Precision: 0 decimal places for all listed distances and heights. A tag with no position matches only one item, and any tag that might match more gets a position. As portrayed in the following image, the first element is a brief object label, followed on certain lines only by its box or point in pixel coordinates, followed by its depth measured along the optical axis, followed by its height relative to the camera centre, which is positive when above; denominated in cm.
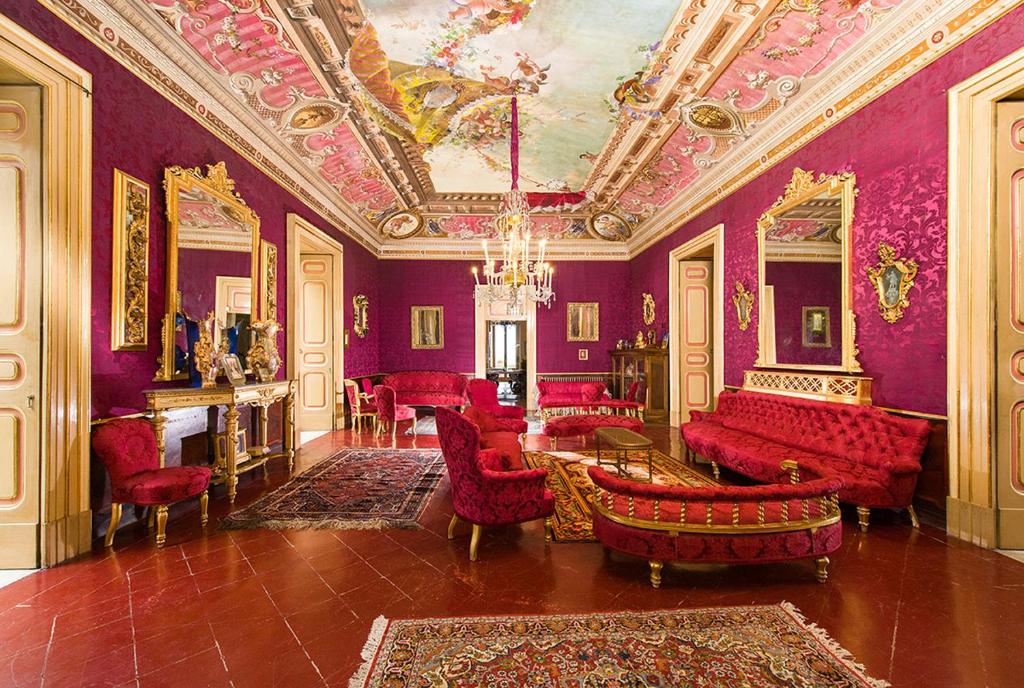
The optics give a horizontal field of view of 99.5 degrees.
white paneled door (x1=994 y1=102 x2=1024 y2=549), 342 +13
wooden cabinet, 953 -79
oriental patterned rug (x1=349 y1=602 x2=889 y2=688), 207 -161
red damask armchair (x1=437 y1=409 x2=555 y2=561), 328 -111
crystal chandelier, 611 +134
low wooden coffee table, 478 -112
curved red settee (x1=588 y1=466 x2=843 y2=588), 292 -123
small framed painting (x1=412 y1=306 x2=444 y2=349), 1177 +49
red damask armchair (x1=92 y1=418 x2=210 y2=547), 343 -110
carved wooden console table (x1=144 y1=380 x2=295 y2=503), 392 -68
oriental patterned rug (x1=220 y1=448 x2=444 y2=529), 402 -167
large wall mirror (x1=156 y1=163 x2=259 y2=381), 433 +91
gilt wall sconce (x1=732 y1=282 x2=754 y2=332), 658 +60
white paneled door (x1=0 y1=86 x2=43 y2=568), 318 +40
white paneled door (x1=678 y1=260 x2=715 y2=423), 918 +7
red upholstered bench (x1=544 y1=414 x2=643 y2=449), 675 -127
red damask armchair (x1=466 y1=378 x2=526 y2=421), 755 -89
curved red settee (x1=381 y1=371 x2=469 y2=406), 1115 -104
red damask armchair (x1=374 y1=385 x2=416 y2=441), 820 -117
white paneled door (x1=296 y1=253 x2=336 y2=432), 880 +0
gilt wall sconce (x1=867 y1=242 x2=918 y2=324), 410 +61
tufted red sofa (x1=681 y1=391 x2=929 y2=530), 378 -108
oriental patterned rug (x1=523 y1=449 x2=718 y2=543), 390 -166
